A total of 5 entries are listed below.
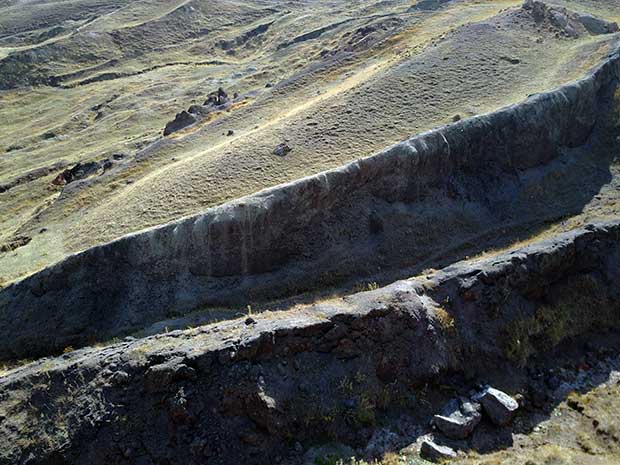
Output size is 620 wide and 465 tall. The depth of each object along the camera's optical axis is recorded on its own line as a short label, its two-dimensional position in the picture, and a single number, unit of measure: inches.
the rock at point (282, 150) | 963.3
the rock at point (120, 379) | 594.4
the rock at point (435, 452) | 564.7
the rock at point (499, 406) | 608.4
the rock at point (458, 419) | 591.8
